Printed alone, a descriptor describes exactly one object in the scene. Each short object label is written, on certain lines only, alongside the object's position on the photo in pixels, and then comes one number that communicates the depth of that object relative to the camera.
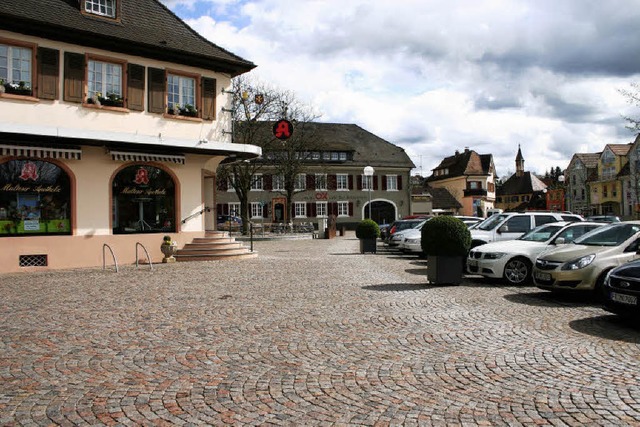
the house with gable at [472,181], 83.76
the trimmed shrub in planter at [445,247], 12.33
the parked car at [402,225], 26.99
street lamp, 31.92
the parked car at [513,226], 17.38
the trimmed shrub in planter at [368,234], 23.36
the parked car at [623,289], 7.77
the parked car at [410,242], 22.16
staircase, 19.30
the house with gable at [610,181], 74.75
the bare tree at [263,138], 38.34
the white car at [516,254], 13.13
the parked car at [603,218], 29.88
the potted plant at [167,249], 18.50
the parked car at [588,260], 10.14
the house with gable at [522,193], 105.60
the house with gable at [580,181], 85.18
